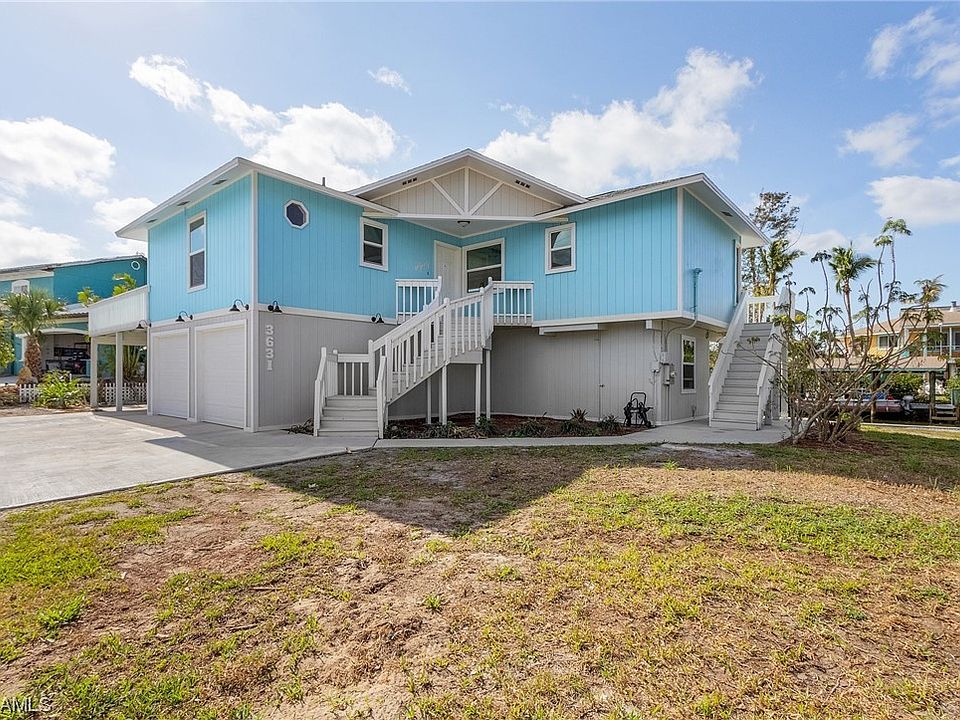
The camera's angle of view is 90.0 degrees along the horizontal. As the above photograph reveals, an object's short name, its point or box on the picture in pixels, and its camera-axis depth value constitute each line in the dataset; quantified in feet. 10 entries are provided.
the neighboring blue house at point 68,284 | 73.00
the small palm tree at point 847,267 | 28.48
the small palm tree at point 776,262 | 53.68
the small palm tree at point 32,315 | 55.77
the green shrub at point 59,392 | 51.65
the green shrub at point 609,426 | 31.50
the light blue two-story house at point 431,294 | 31.96
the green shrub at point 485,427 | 30.25
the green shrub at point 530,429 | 30.12
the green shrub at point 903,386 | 58.69
